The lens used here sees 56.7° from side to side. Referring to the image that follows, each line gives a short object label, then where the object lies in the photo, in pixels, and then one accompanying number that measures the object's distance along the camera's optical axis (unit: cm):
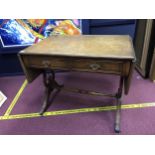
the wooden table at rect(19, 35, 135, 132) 121
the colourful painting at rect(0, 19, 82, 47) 231
